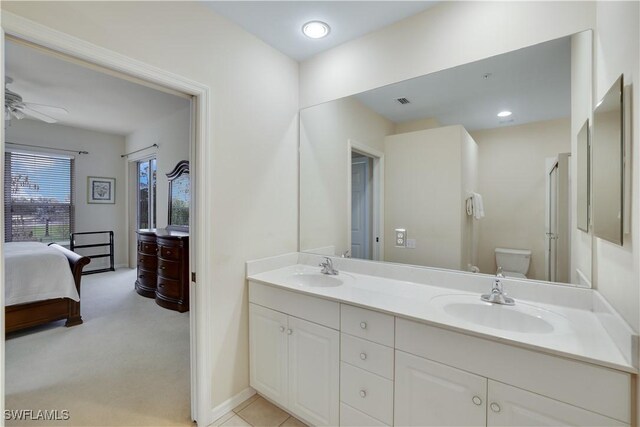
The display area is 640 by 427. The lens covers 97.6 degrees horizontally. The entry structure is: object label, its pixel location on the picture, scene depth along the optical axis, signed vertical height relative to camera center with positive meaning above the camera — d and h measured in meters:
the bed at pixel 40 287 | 2.72 -0.79
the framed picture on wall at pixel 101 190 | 5.37 +0.42
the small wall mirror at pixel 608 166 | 0.95 +0.18
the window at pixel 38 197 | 4.56 +0.23
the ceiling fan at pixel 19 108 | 2.90 +1.12
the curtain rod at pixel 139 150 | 4.86 +1.15
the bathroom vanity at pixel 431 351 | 0.95 -0.59
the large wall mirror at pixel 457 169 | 1.47 +0.28
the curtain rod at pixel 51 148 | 4.51 +1.09
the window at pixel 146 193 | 5.48 +0.37
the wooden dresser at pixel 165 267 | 3.48 -0.74
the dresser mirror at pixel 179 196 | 4.33 +0.24
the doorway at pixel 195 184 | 1.58 +0.17
